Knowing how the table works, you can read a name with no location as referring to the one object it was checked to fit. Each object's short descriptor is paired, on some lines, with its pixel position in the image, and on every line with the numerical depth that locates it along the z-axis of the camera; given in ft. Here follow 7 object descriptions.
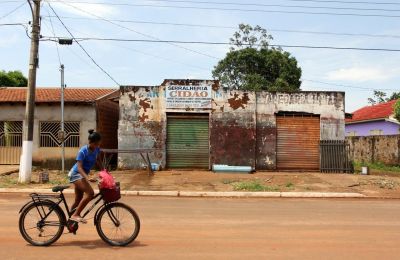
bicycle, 22.49
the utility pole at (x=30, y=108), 56.18
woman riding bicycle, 22.65
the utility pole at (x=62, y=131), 60.39
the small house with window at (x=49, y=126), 72.08
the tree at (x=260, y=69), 140.56
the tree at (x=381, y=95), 232.53
